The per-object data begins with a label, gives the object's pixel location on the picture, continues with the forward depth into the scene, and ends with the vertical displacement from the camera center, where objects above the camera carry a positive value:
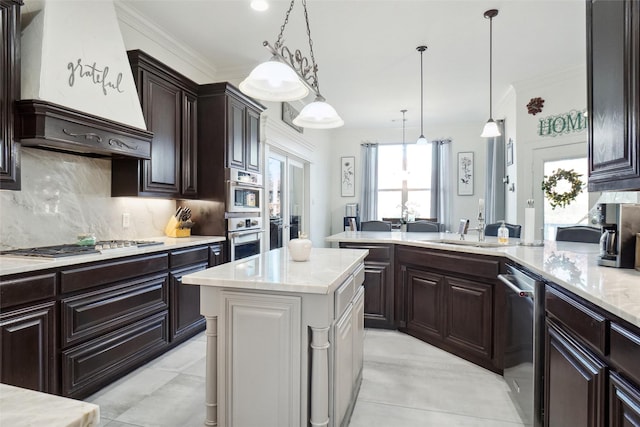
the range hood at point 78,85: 2.07 +0.84
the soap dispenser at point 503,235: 2.87 -0.18
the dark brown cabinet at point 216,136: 3.60 +0.81
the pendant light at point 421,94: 3.88 +1.88
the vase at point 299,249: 2.02 -0.22
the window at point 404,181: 7.89 +0.76
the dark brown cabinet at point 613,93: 1.34 +0.53
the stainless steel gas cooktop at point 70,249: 2.02 -0.25
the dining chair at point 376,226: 4.59 -0.18
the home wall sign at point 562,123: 4.44 +1.22
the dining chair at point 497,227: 3.98 -0.19
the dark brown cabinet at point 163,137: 2.93 +0.72
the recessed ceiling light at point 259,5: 2.96 +1.81
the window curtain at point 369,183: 8.06 +0.70
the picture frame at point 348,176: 8.29 +0.89
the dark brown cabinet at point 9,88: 1.95 +0.71
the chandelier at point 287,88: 1.86 +0.74
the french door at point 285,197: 5.07 +0.25
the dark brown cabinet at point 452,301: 2.51 -0.72
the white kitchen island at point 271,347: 1.53 -0.61
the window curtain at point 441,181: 7.56 +0.72
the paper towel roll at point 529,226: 2.60 -0.09
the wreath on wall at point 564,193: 4.20 +0.34
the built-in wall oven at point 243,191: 3.61 +0.24
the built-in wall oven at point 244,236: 3.62 -0.27
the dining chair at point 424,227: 4.48 -0.18
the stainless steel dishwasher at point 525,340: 1.76 -0.71
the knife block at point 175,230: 3.48 -0.19
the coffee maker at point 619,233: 1.66 -0.09
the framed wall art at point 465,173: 7.50 +0.89
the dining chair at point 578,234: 3.21 -0.19
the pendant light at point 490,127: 3.82 +1.04
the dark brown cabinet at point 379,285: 3.38 -0.71
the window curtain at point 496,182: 6.08 +0.58
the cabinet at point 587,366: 1.06 -0.55
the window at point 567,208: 4.45 +0.08
